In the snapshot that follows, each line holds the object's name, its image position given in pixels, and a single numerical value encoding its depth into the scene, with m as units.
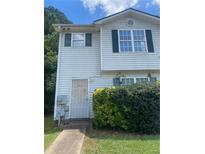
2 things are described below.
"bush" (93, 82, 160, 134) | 3.17
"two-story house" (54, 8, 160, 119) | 4.36
